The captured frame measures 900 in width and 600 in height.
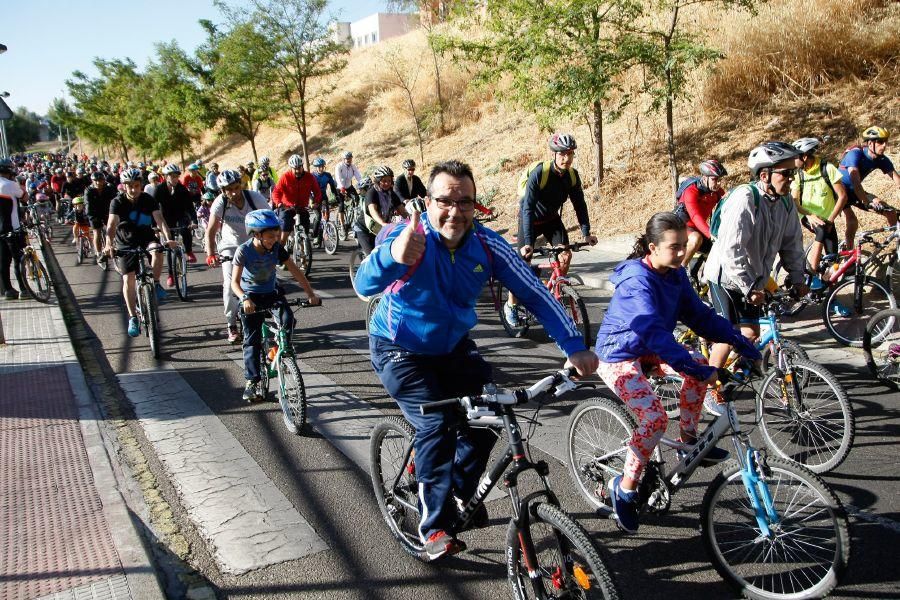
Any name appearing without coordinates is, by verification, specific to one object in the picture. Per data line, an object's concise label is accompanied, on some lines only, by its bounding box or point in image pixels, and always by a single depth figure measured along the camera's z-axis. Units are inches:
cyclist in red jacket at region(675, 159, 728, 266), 297.3
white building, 2867.1
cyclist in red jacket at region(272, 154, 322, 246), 527.2
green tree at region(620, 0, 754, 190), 466.0
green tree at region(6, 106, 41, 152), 5334.6
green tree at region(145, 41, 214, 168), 1371.8
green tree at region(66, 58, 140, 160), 1996.8
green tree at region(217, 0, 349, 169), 1131.3
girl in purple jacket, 147.8
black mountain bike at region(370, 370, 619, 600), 111.5
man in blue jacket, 125.6
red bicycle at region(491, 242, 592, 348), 302.4
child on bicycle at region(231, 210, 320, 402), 252.1
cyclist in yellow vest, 340.8
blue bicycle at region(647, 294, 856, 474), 179.0
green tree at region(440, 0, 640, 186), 508.7
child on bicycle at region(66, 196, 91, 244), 697.6
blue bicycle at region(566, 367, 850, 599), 127.0
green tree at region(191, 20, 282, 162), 1146.7
